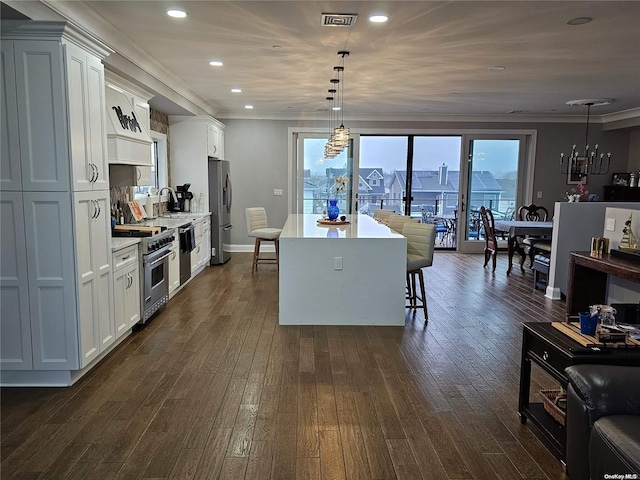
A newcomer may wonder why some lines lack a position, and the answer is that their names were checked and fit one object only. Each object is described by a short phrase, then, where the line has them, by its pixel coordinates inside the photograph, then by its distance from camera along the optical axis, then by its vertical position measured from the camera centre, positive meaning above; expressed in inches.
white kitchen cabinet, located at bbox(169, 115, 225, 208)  284.0 +20.1
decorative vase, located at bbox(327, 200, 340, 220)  235.9 -12.8
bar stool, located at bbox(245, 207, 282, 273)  275.4 -27.9
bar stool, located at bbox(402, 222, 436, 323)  184.1 -25.1
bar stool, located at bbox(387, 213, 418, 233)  222.8 -17.1
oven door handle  170.0 -30.3
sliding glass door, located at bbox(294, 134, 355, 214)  350.0 +10.6
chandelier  347.3 +20.6
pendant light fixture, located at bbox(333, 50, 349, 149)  231.6 +25.4
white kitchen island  173.0 -35.2
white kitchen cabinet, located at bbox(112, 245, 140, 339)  146.6 -35.7
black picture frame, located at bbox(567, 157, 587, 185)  350.0 +10.1
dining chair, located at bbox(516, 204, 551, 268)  252.9 -21.9
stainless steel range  169.5 -32.2
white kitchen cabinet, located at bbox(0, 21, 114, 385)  113.0 -4.0
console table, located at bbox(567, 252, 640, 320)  165.3 -34.2
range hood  165.0 +19.6
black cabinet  330.0 -1.6
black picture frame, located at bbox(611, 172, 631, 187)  343.4 +9.1
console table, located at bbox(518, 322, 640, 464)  85.0 -34.0
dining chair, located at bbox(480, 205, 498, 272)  289.0 -28.4
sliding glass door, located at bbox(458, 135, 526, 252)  357.1 +6.4
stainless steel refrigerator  290.8 -14.3
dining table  267.7 -23.8
